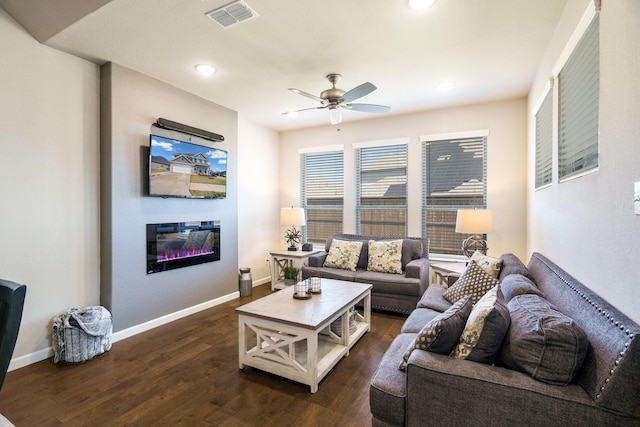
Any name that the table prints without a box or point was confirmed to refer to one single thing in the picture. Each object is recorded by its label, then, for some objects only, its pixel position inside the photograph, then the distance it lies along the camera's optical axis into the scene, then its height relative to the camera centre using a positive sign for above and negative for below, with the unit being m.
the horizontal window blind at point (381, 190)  4.80 +0.33
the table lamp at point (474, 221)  3.62 -0.12
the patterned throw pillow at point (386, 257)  4.09 -0.64
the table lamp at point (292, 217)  4.94 -0.11
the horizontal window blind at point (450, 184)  4.30 +0.39
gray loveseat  3.68 -0.85
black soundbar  3.41 +0.99
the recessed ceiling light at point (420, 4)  2.09 +1.46
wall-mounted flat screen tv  3.35 +0.50
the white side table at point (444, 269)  3.65 -0.73
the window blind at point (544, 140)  2.66 +0.69
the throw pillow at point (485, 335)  1.45 -0.60
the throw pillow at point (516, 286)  1.92 -0.51
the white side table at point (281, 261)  4.78 -0.86
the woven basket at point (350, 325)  2.83 -1.11
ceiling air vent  2.16 +1.47
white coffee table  2.23 -0.99
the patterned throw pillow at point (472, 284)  2.46 -0.62
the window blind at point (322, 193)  5.33 +0.31
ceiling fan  2.86 +1.14
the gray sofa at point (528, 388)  1.08 -0.74
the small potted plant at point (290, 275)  4.96 -1.06
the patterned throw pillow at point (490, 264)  2.80 -0.51
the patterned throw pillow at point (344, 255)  4.31 -0.64
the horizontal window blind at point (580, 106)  1.63 +0.66
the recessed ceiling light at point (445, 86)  3.55 +1.50
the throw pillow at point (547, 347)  1.23 -0.58
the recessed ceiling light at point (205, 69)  3.10 +1.48
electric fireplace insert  3.41 -0.42
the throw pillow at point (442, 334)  1.53 -0.63
